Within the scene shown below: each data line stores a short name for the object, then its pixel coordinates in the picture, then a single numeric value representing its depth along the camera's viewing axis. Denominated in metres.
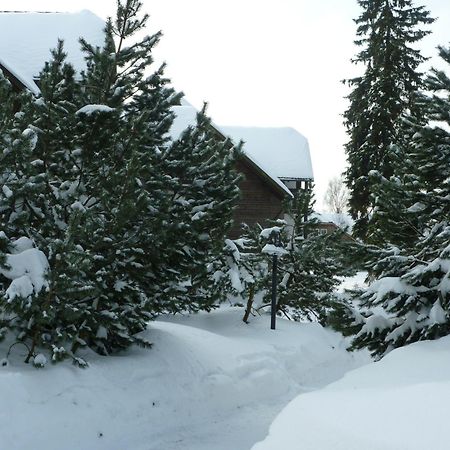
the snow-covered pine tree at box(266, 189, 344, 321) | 12.62
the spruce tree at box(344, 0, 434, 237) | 20.14
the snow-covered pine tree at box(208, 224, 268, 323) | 9.44
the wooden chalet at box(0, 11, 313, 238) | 17.66
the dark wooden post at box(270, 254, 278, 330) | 11.42
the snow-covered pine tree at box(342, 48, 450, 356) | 6.64
